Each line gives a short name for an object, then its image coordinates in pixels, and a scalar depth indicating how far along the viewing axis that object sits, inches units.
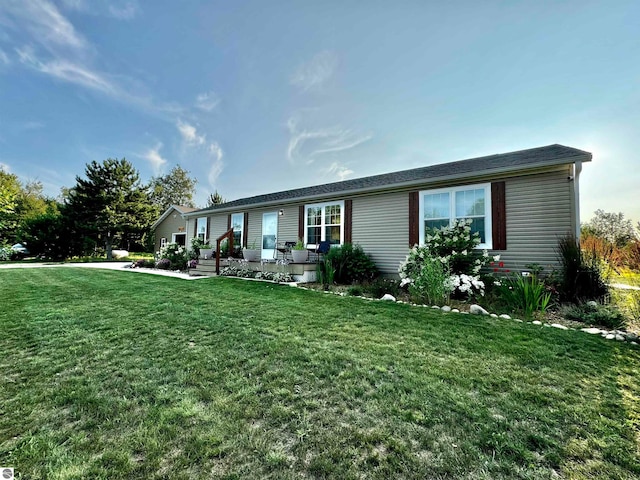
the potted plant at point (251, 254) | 412.5
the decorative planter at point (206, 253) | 466.0
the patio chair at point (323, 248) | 362.0
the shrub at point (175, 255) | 512.9
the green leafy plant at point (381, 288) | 254.8
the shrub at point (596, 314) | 161.6
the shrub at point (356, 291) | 256.8
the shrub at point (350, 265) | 320.5
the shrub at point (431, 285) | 210.8
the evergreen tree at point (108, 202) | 896.8
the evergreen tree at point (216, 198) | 1416.1
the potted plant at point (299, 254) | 358.9
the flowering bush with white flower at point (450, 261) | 223.5
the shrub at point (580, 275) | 202.2
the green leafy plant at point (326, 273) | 303.3
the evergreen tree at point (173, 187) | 1425.9
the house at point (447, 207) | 243.4
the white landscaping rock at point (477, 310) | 183.2
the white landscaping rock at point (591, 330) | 148.2
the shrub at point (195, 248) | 508.5
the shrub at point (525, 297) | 180.5
